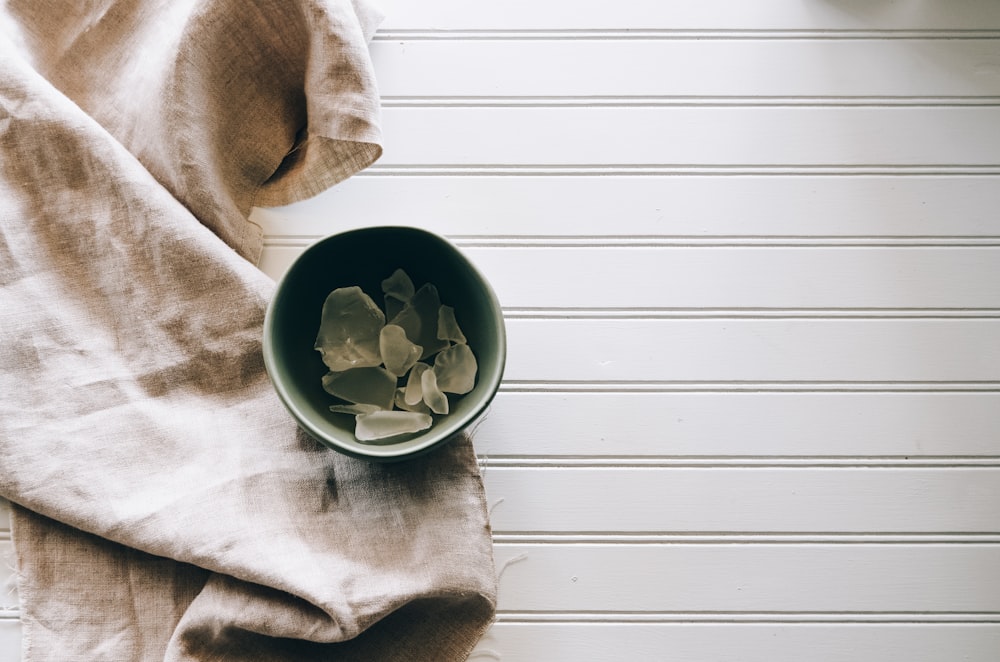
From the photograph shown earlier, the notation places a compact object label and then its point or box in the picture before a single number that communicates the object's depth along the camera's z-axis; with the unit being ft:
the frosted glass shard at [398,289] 2.41
